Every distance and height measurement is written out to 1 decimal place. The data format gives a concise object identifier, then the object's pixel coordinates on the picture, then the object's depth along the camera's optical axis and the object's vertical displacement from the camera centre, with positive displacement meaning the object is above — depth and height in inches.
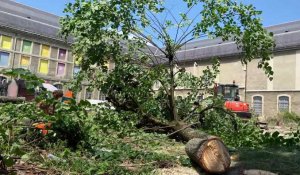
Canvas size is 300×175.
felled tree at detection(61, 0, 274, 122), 238.8 +75.0
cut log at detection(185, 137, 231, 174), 151.9 -33.3
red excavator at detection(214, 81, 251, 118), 552.1 +14.5
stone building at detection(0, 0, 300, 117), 845.2 +170.5
